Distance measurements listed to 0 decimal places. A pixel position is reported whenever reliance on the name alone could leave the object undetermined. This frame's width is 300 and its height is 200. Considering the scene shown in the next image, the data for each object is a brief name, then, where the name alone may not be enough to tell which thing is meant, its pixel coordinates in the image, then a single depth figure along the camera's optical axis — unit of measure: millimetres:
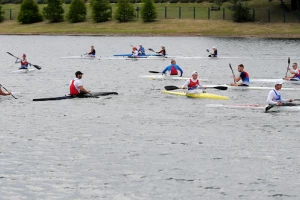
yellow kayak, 41525
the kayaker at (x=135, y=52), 73019
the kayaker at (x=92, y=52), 74438
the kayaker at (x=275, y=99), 36153
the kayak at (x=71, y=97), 40816
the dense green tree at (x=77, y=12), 131000
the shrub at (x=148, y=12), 124875
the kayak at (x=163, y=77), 52788
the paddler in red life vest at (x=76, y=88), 40031
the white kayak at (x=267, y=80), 50922
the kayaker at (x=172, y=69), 52388
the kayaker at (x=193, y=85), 42188
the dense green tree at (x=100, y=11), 129000
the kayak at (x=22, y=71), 60844
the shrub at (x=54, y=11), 134000
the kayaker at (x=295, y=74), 49625
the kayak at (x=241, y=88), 45469
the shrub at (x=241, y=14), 117750
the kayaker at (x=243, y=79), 45406
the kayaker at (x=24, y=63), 59241
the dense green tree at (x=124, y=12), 126438
